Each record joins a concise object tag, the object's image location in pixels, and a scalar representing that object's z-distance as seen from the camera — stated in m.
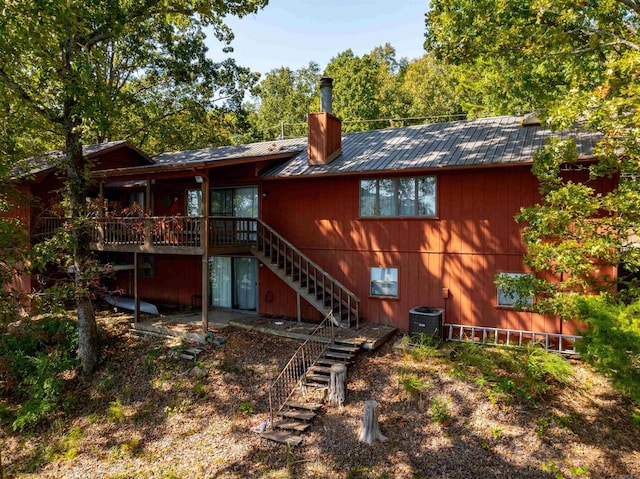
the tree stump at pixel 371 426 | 6.88
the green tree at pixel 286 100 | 35.89
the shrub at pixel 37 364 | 9.30
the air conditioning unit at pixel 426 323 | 9.59
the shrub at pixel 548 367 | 7.65
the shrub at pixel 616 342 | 5.65
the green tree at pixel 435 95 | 27.74
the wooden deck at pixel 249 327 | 9.90
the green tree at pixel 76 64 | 7.73
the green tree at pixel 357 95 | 28.08
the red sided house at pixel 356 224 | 9.82
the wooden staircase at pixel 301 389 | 7.32
